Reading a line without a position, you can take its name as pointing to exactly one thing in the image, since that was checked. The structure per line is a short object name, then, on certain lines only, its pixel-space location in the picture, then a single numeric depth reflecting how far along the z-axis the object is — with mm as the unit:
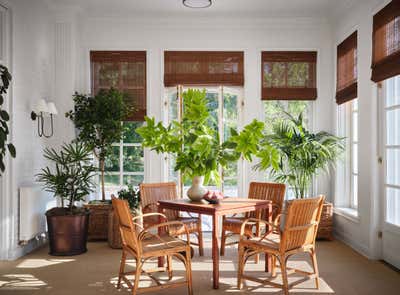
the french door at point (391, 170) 4707
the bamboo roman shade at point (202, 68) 6699
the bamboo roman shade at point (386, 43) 4461
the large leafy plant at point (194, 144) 4391
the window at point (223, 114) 6781
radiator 5250
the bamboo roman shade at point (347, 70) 5785
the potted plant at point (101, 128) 6055
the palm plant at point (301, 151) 5996
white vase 4555
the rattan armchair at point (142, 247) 3590
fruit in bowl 4375
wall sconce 5570
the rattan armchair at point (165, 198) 5004
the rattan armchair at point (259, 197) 4832
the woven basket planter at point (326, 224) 6078
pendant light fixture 5562
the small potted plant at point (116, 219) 5664
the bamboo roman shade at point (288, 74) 6719
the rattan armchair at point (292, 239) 3631
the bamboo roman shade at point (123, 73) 6691
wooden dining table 4004
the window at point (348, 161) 6094
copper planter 5320
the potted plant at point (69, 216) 5324
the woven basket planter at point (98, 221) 6059
